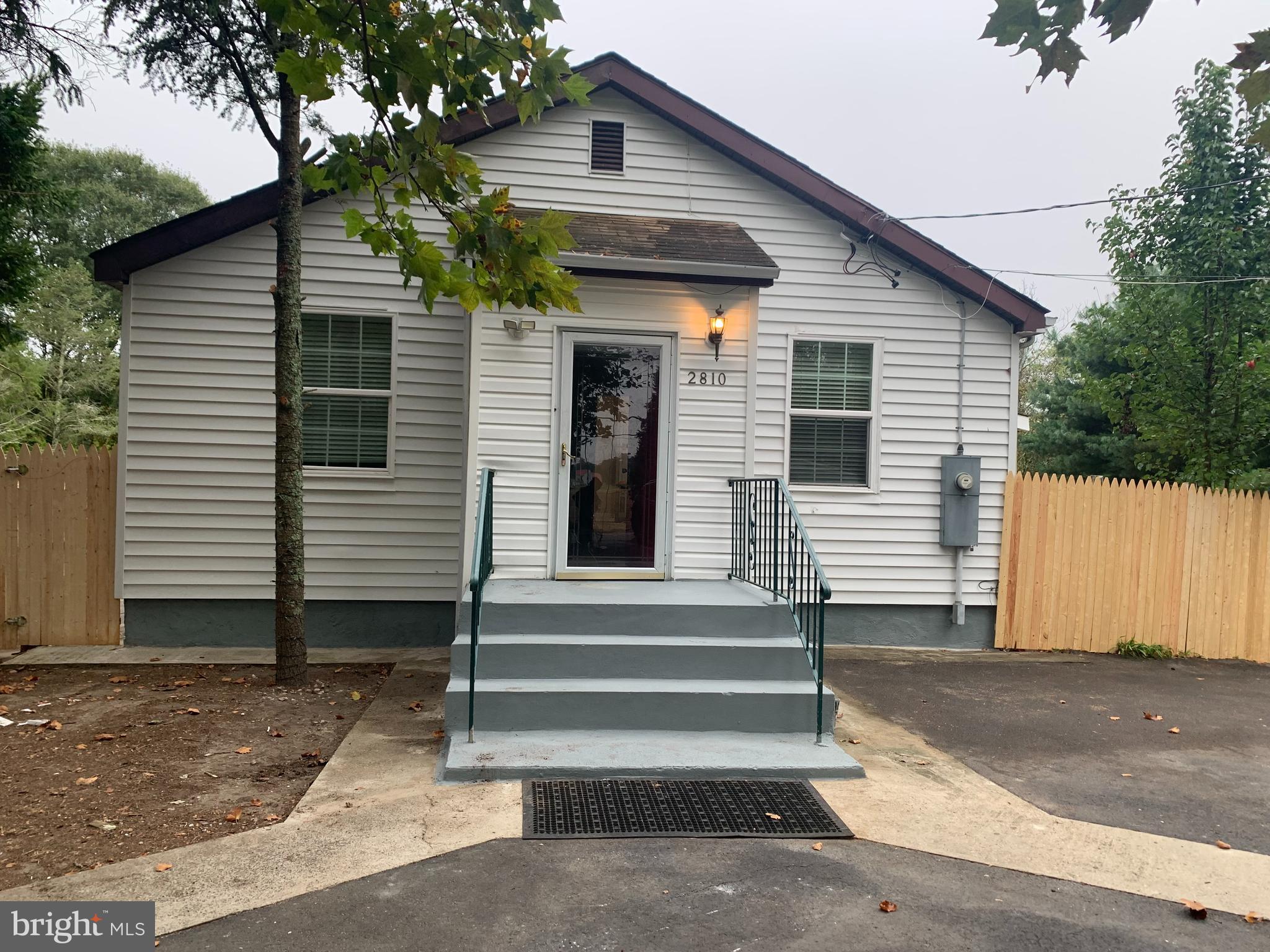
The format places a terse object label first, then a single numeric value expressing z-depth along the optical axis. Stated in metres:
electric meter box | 8.07
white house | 6.52
